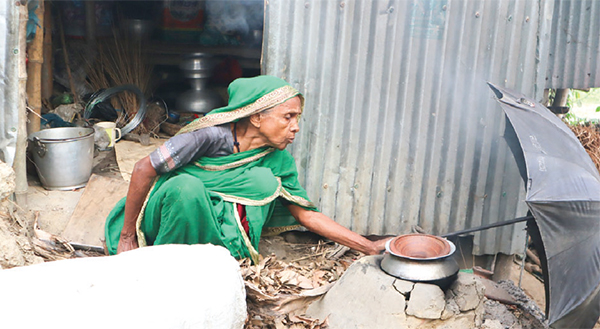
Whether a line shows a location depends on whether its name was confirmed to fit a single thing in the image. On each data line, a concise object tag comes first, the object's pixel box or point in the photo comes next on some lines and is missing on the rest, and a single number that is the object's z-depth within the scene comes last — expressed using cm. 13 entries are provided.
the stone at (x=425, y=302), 296
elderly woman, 321
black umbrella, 268
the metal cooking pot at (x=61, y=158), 423
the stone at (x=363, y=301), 300
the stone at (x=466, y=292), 308
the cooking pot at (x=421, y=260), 296
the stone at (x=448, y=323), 300
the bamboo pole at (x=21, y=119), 370
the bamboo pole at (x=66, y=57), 624
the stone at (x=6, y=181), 352
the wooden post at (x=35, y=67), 412
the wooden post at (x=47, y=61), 584
